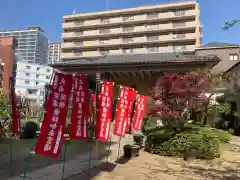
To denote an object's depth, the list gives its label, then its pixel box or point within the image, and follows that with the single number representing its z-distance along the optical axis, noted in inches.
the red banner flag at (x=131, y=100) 294.1
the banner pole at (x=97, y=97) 244.7
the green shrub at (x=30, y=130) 458.7
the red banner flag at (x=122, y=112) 274.3
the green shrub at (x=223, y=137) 411.9
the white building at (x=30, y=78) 2021.7
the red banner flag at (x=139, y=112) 338.6
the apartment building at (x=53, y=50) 4014.2
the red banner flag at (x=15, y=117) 231.7
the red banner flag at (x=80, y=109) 203.2
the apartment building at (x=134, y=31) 1559.5
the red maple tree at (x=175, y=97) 341.4
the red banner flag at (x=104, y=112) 238.2
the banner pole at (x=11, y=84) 208.1
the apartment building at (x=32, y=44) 3702.5
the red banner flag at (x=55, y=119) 164.9
